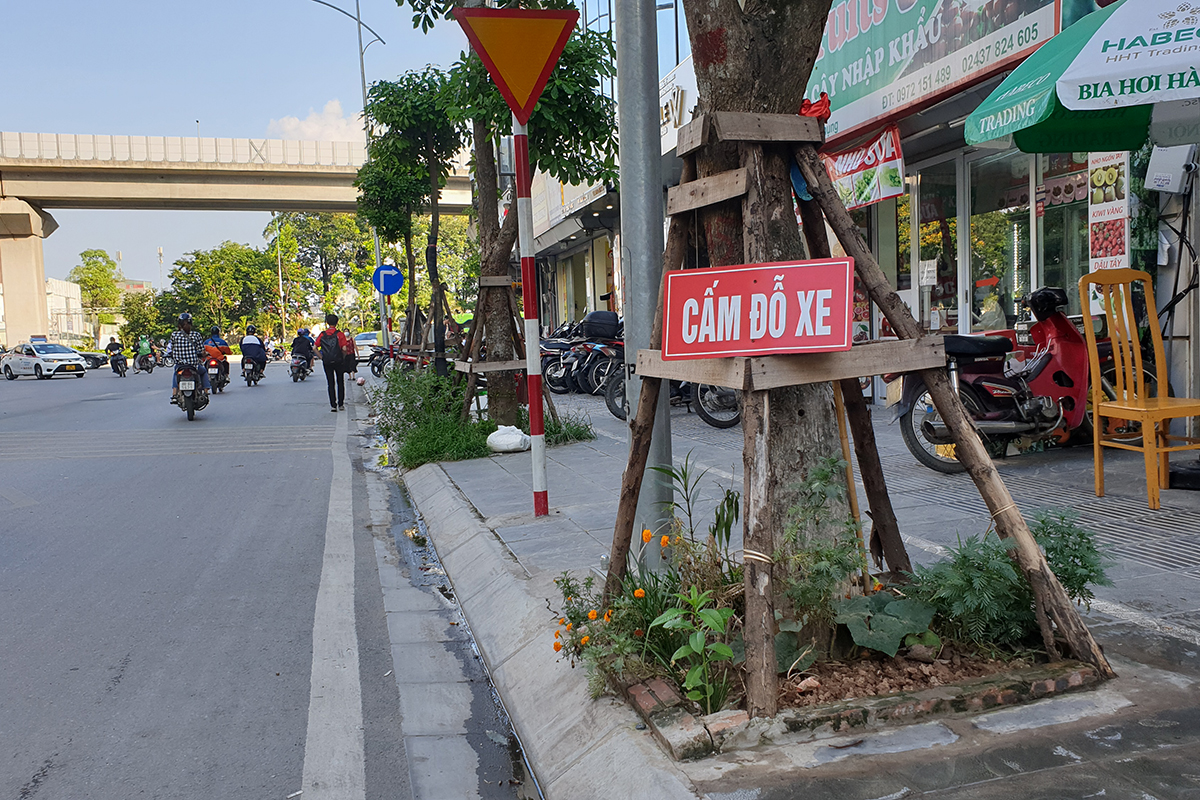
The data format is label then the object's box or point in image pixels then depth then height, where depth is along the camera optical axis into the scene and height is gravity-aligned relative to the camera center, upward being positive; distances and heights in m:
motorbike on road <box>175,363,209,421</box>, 16.34 -0.37
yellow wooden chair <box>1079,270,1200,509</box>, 5.76 -0.38
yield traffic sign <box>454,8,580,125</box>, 5.68 +1.91
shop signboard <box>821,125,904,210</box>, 10.31 +2.00
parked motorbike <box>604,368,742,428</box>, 11.21 -0.67
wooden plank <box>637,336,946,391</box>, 3.22 -0.07
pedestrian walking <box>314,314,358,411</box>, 17.61 +0.08
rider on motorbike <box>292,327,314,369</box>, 28.78 +0.59
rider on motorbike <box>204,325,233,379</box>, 23.20 +0.47
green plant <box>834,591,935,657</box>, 3.22 -0.98
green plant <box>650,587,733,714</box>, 3.01 -0.98
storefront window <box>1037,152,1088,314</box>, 9.00 +1.14
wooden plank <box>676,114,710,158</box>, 3.57 +0.83
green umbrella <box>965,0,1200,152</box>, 4.50 +1.38
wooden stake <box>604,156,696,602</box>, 3.83 -0.40
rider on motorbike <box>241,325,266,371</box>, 26.89 +0.50
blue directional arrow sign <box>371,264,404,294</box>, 20.09 +1.76
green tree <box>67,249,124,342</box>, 94.31 +8.27
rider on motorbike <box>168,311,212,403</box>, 16.48 +0.34
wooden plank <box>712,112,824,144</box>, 3.34 +0.79
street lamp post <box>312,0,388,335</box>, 27.89 +10.27
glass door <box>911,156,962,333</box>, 11.28 +1.15
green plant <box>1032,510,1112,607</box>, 3.44 -0.82
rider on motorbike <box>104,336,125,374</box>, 38.38 +1.03
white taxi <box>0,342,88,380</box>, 37.97 +0.52
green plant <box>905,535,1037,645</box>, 3.27 -0.91
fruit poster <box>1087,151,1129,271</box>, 7.90 +1.07
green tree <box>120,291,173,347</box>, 70.44 +3.98
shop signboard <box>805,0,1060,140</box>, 8.08 +2.89
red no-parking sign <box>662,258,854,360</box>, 3.20 +0.13
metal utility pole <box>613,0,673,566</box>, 4.13 +0.83
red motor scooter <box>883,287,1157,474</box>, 7.46 -0.45
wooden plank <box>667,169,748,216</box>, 3.42 +0.60
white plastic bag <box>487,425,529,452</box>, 9.88 -0.90
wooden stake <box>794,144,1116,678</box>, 3.28 -0.43
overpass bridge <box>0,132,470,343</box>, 39.16 +8.33
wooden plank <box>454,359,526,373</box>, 9.95 -0.10
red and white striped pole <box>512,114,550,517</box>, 6.52 +0.03
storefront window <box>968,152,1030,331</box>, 9.98 +1.10
